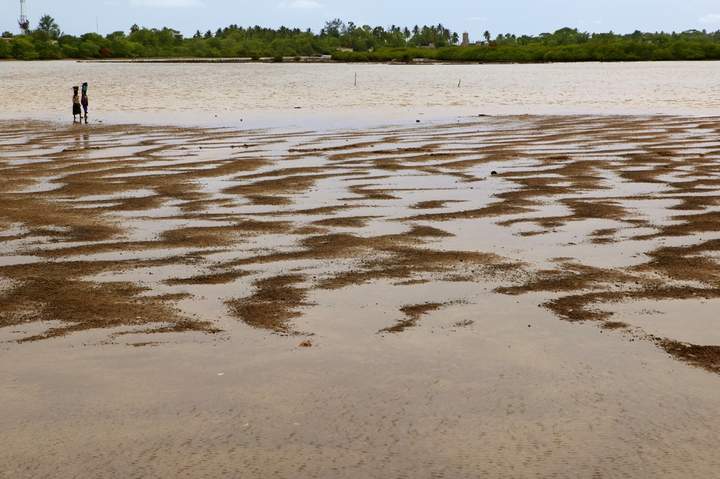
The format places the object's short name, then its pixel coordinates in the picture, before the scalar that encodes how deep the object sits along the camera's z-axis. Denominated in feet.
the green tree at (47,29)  645.10
